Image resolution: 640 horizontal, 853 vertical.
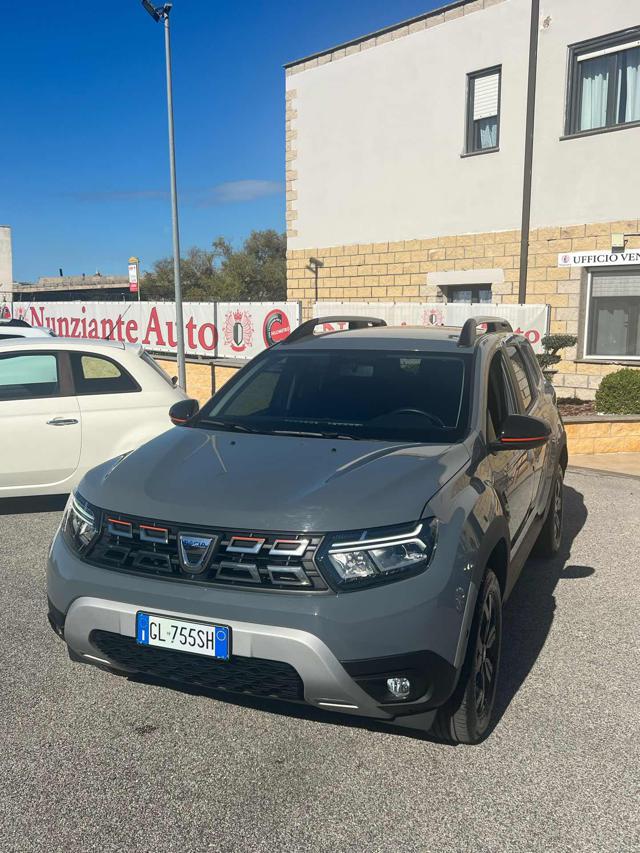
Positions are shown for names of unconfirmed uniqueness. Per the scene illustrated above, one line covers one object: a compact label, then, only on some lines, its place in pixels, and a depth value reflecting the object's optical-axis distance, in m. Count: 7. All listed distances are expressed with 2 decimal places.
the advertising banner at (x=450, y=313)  14.43
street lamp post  17.69
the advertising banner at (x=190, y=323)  18.61
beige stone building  13.59
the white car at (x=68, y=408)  6.26
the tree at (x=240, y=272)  58.63
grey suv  2.66
